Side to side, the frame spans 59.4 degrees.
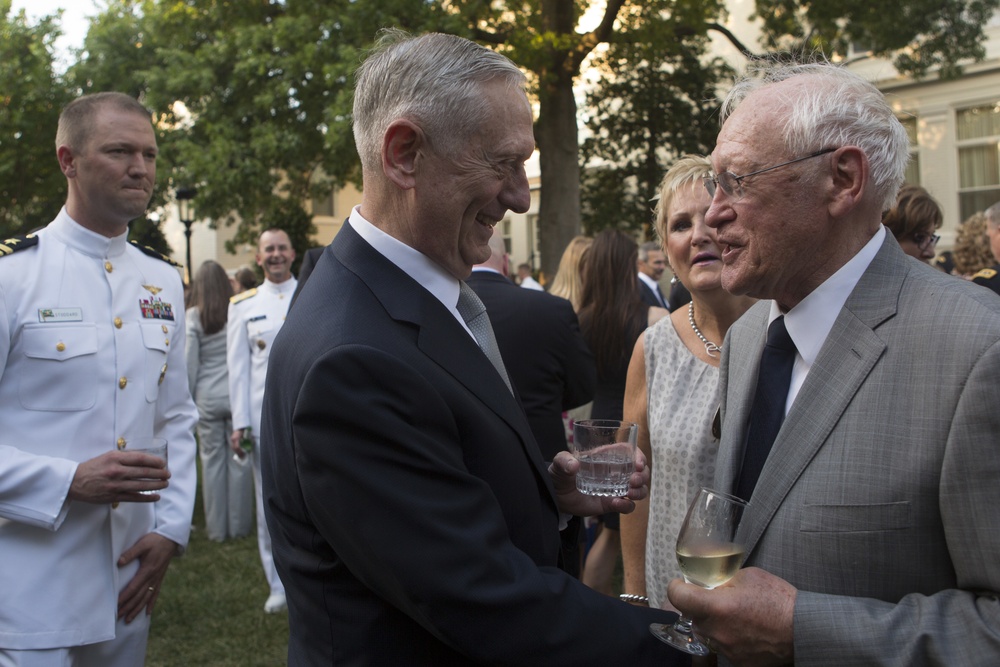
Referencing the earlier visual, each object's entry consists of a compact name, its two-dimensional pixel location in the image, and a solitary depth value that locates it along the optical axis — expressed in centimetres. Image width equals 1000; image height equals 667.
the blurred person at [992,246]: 505
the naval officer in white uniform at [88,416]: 274
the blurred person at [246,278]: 1162
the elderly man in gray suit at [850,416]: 162
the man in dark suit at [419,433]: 161
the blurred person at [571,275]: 599
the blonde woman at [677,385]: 301
